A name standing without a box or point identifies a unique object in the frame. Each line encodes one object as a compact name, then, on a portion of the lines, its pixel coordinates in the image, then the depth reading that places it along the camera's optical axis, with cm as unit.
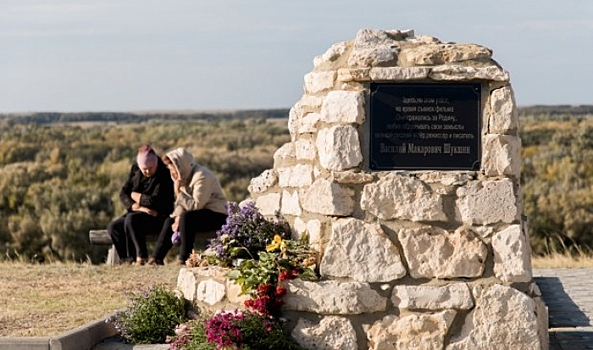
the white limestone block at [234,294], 816
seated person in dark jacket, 1309
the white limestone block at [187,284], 855
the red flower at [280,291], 802
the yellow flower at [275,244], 836
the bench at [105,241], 1334
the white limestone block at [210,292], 831
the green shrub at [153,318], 858
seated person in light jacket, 1261
